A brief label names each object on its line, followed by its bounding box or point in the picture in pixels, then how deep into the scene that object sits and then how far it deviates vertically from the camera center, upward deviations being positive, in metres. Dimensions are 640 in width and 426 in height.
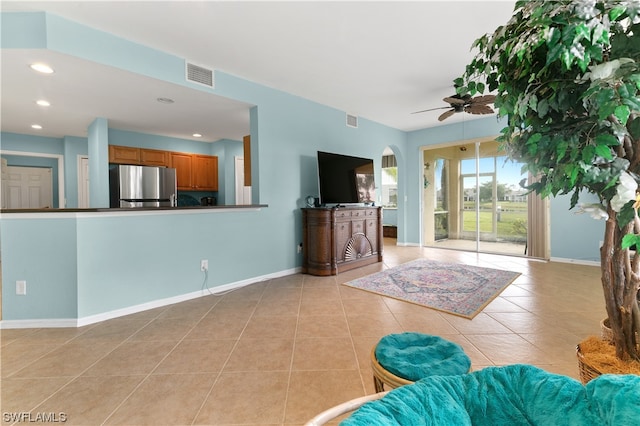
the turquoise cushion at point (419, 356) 1.06 -0.62
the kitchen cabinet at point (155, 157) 5.39 +1.10
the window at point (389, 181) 8.48 +0.87
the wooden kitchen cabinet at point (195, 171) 5.92 +0.92
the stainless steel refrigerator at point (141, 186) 4.82 +0.48
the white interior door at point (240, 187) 6.39 +0.56
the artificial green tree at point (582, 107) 0.78 +0.32
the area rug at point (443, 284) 2.87 -0.96
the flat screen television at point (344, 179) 4.21 +0.50
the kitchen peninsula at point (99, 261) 2.48 -0.47
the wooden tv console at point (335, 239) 3.99 -0.44
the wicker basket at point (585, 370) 1.04 -0.63
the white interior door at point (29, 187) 5.16 +0.51
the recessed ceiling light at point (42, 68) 2.62 +1.41
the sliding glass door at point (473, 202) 5.87 +0.14
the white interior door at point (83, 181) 5.36 +0.63
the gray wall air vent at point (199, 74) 3.11 +1.58
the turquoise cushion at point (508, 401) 0.57 -0.44
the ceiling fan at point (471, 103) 3.65 +1.43
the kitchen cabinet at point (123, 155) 5.03 +1.08
